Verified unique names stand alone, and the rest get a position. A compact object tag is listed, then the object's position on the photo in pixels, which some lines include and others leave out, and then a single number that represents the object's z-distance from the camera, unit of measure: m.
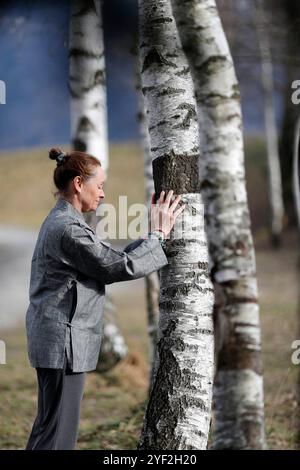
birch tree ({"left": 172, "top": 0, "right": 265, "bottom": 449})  9.35
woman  6.18
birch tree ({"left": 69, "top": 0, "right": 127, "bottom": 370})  14.49
